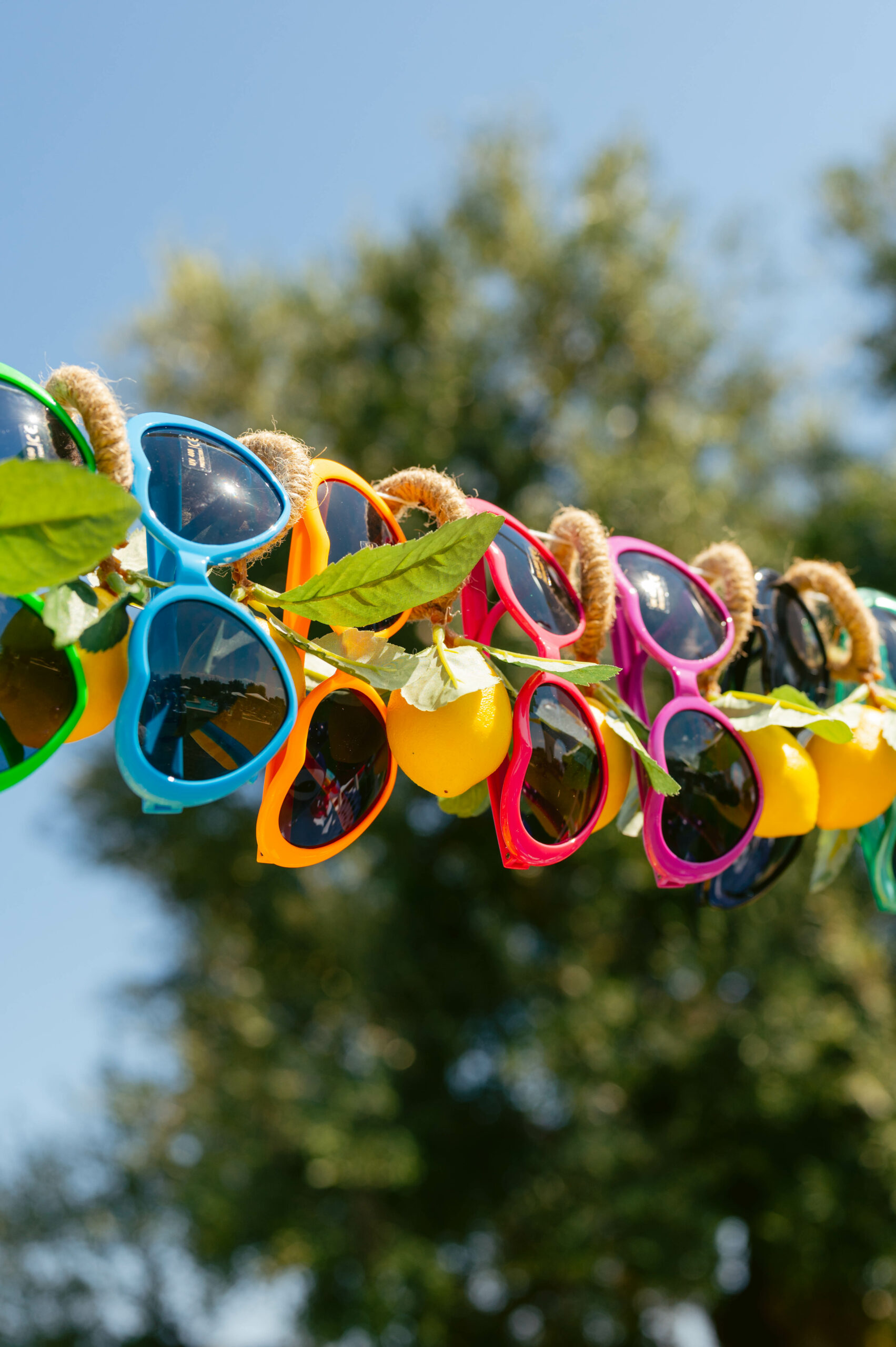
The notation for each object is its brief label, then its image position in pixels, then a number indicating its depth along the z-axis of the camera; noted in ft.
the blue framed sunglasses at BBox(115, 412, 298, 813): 1.29
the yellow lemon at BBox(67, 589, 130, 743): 1.31
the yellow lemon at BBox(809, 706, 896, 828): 2.10
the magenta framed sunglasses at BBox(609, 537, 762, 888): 1.88
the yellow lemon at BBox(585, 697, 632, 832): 1.84
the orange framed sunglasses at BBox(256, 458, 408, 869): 1.54
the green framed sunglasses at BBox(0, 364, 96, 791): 1.20
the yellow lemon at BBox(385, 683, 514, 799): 1.61
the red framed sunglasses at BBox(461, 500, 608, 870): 1.68
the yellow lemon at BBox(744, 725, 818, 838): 1.99
